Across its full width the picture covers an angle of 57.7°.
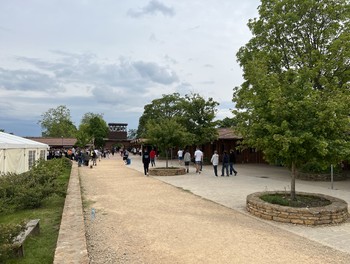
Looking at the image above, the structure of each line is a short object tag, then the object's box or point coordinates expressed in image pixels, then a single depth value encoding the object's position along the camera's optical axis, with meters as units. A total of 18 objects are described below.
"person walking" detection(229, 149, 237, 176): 18.62
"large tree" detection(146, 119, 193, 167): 19.75
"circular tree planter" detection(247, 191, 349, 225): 7.50
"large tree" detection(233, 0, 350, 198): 8.16
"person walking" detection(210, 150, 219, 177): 17.88
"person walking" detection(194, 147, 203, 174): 19.62
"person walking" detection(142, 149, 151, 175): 19.17
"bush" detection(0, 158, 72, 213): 9.35
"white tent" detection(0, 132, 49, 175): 14.50
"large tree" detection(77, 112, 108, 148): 70.12
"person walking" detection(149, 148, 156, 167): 23.80
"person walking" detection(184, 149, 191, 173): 20.41
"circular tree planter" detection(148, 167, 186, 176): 18.84
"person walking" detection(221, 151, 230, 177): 17.93
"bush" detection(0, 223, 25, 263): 4.38
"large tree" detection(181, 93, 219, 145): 26.91
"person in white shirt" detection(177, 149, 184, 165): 25.67
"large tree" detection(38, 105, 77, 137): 79.50
